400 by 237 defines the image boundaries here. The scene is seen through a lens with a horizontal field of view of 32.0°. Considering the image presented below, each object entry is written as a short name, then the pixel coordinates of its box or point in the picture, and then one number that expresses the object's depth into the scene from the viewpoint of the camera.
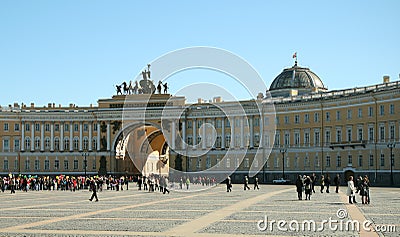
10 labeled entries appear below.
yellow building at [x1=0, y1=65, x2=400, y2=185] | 85.62
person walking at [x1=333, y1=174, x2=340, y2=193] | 49.55
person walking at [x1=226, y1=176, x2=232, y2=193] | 52.97
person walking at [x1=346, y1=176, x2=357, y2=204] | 33.80
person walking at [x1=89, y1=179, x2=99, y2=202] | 39.97
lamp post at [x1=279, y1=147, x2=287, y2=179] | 87.59
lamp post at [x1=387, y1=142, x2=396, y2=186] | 68.75
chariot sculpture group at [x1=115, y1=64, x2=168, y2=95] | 103.06
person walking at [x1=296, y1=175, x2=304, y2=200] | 38.66
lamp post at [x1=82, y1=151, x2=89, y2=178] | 102.75
